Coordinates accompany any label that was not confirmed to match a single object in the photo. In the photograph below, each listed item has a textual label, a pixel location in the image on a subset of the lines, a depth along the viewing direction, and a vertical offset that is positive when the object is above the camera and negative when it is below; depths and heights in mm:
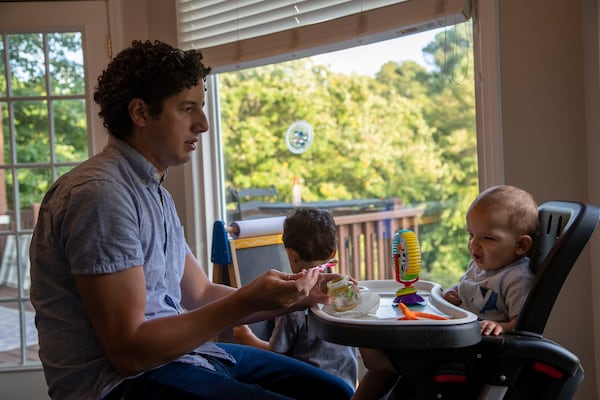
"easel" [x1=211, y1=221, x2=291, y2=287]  2701 -305
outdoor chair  3611 -130
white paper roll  2797 -210
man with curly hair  1352 -184
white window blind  2449 +605
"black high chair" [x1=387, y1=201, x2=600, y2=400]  1408 -403
